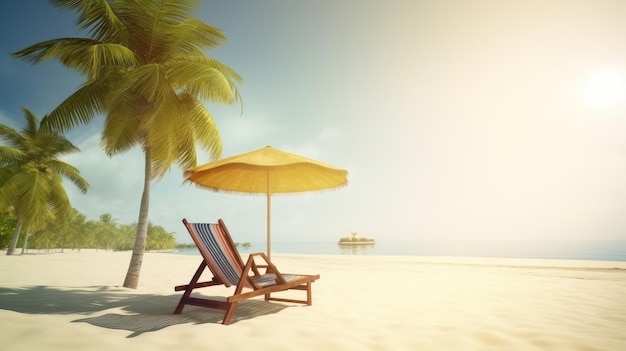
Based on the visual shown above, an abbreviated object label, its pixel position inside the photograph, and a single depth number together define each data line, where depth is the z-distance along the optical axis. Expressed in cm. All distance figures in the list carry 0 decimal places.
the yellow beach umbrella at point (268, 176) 476
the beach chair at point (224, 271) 349
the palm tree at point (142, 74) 605
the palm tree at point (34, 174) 1574
